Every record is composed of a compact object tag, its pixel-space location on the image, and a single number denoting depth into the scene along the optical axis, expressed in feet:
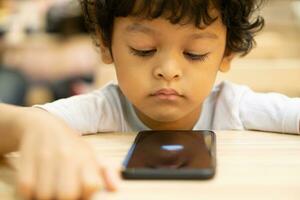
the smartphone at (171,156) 1.75
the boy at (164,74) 2.37
